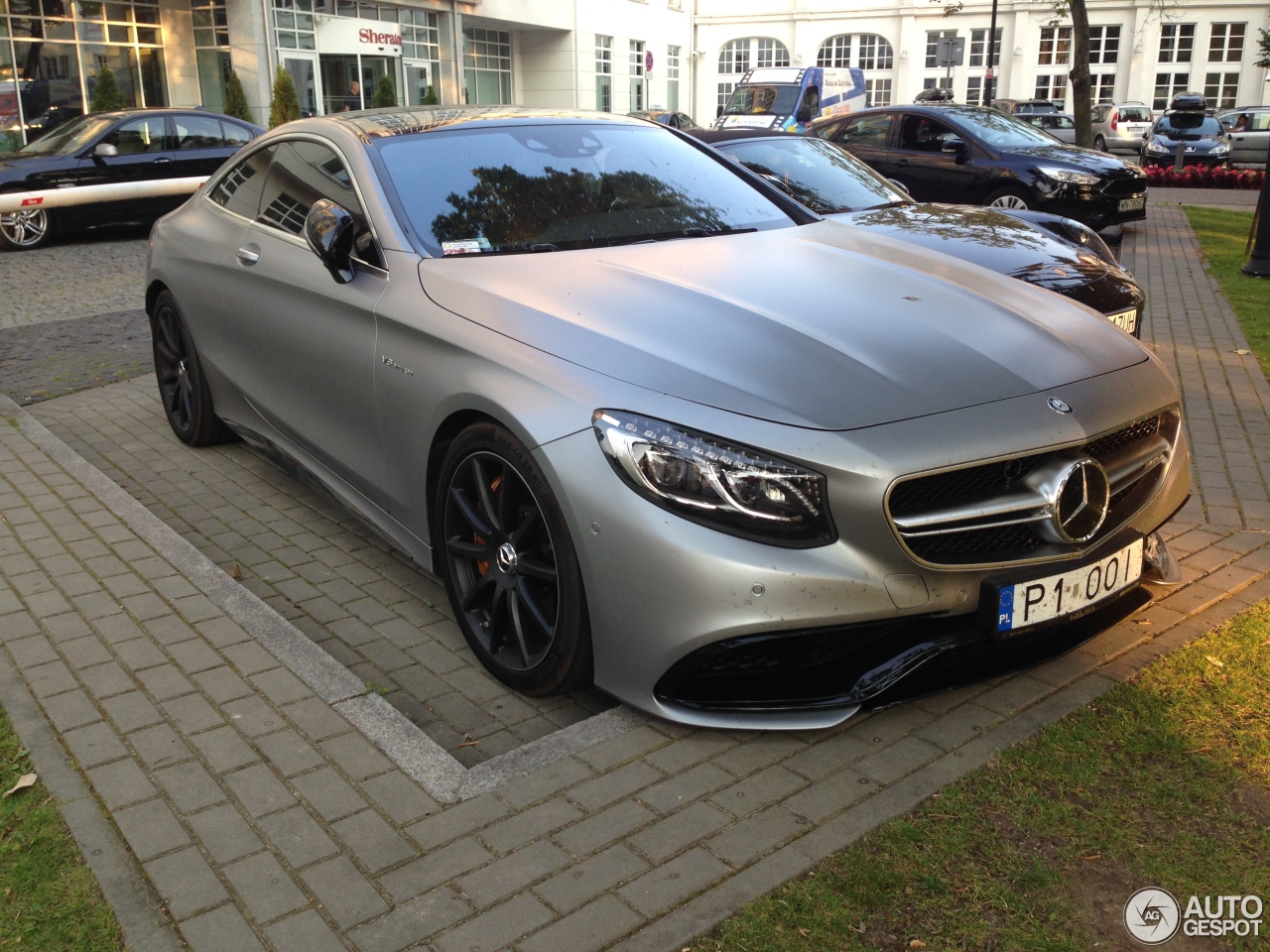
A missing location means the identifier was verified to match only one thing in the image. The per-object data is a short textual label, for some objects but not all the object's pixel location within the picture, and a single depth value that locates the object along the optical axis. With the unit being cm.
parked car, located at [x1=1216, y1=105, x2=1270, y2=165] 3428
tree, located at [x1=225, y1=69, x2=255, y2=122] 2567
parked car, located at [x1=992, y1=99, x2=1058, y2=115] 3784
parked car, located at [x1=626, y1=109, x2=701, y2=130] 2617
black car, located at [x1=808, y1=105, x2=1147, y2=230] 1266
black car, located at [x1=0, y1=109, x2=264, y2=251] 1409
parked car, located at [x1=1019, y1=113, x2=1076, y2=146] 3366
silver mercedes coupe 282
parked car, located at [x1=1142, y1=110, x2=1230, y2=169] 3170
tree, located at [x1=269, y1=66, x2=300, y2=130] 2492
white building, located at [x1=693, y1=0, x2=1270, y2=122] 6212
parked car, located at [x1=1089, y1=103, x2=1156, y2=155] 3531
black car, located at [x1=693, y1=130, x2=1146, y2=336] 621
